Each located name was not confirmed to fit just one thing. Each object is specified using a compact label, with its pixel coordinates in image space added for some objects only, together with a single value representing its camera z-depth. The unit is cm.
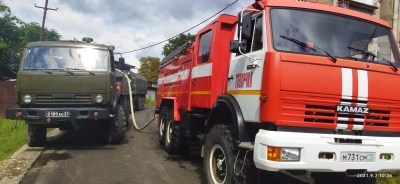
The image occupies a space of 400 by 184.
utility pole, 2957
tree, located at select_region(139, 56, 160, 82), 5472
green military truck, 746
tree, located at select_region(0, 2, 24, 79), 3332
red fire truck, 361
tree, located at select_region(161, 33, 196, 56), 3984
